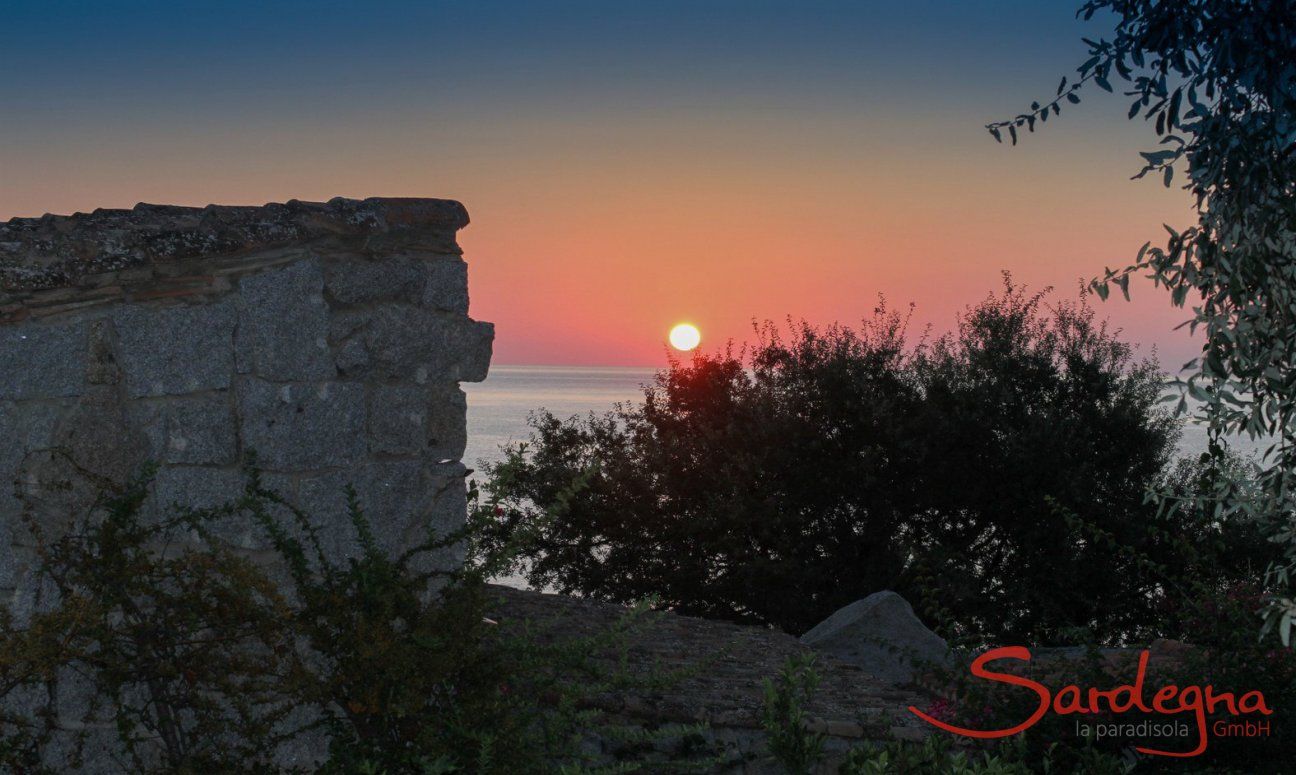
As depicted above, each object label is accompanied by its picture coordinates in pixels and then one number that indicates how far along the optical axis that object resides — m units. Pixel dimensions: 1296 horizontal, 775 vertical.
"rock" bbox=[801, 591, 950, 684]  8.37
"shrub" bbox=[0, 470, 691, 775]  3.36
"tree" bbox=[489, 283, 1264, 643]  12.07
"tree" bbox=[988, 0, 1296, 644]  4.91
